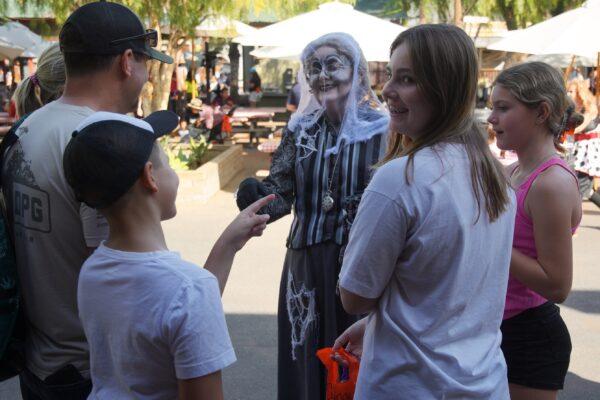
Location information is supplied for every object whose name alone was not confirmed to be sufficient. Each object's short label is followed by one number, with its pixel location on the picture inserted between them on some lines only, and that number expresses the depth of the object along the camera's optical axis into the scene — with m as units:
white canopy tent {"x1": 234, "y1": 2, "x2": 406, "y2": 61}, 12.28
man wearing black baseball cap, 2.26
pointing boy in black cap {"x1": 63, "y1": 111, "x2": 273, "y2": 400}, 1.75
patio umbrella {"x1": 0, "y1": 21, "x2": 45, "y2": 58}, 18.42
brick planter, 11.05
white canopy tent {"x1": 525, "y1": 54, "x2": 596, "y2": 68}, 17.62
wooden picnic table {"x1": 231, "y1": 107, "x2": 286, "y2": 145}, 18.83
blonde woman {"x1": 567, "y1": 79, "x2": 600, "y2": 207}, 9.48
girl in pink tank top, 2.61
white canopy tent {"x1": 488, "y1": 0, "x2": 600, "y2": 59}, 10.32
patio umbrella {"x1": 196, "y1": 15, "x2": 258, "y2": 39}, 17.53
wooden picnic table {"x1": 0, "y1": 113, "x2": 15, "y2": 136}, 15.92
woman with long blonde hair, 1.88
